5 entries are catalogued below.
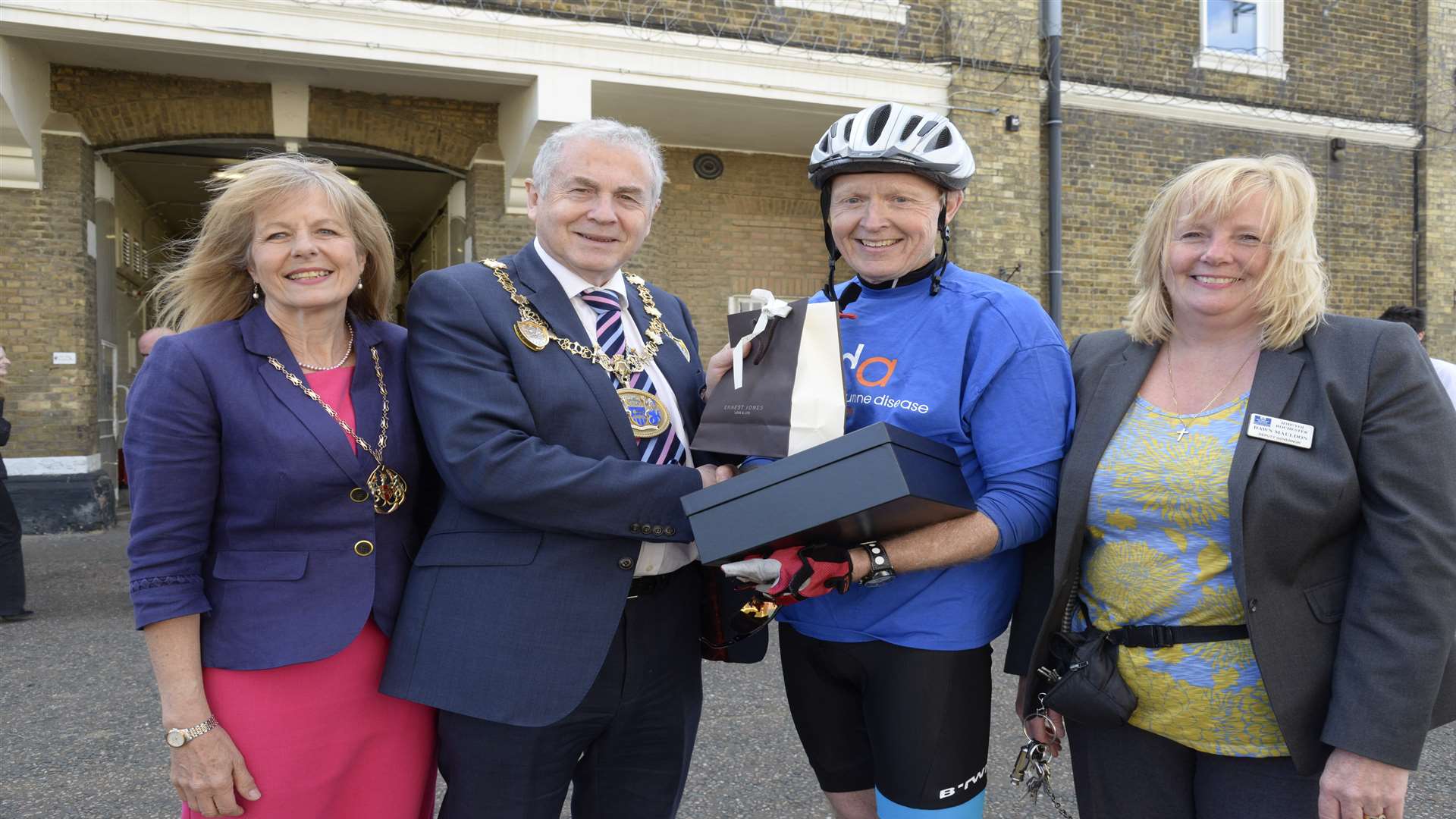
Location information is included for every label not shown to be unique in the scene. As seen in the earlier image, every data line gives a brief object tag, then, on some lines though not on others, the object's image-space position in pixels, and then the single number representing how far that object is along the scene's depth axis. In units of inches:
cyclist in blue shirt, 81.0
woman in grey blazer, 71.2
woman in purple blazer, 75.1
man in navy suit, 76.6
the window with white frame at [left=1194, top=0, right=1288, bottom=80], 446.6
